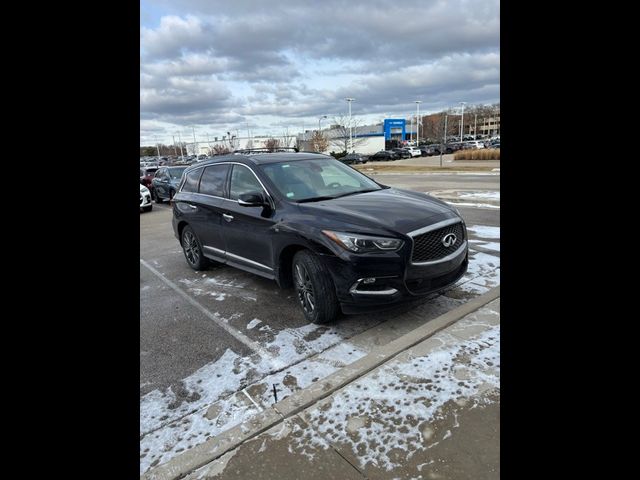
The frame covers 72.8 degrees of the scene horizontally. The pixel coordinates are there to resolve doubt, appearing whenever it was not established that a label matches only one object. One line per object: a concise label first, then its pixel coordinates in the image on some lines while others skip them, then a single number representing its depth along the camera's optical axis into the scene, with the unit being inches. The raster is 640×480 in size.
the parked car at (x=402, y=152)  2210.3
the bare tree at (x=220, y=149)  2912.4
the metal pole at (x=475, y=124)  3778.1
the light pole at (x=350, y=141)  2479.3
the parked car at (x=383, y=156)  2159.2
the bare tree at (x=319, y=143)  2130.2
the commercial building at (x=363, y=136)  2504.1
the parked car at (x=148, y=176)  815.1
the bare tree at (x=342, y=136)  2488.6
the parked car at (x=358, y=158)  1964.7
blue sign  3298.2
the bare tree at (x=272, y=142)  2568.9
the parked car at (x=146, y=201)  599.5
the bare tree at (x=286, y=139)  2767.7
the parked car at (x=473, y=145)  2208.4
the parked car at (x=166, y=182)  688.4
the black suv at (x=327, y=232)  148.4
